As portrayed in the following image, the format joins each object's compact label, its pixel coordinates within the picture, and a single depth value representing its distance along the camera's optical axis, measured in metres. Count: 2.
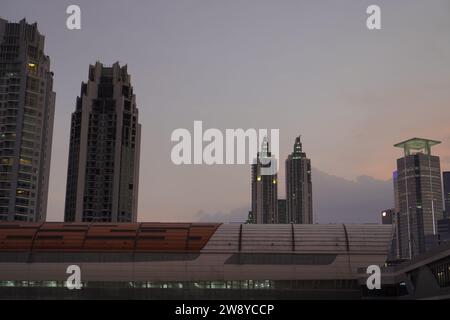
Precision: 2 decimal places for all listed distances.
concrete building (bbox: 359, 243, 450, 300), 64.06
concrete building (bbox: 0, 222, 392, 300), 96.94
